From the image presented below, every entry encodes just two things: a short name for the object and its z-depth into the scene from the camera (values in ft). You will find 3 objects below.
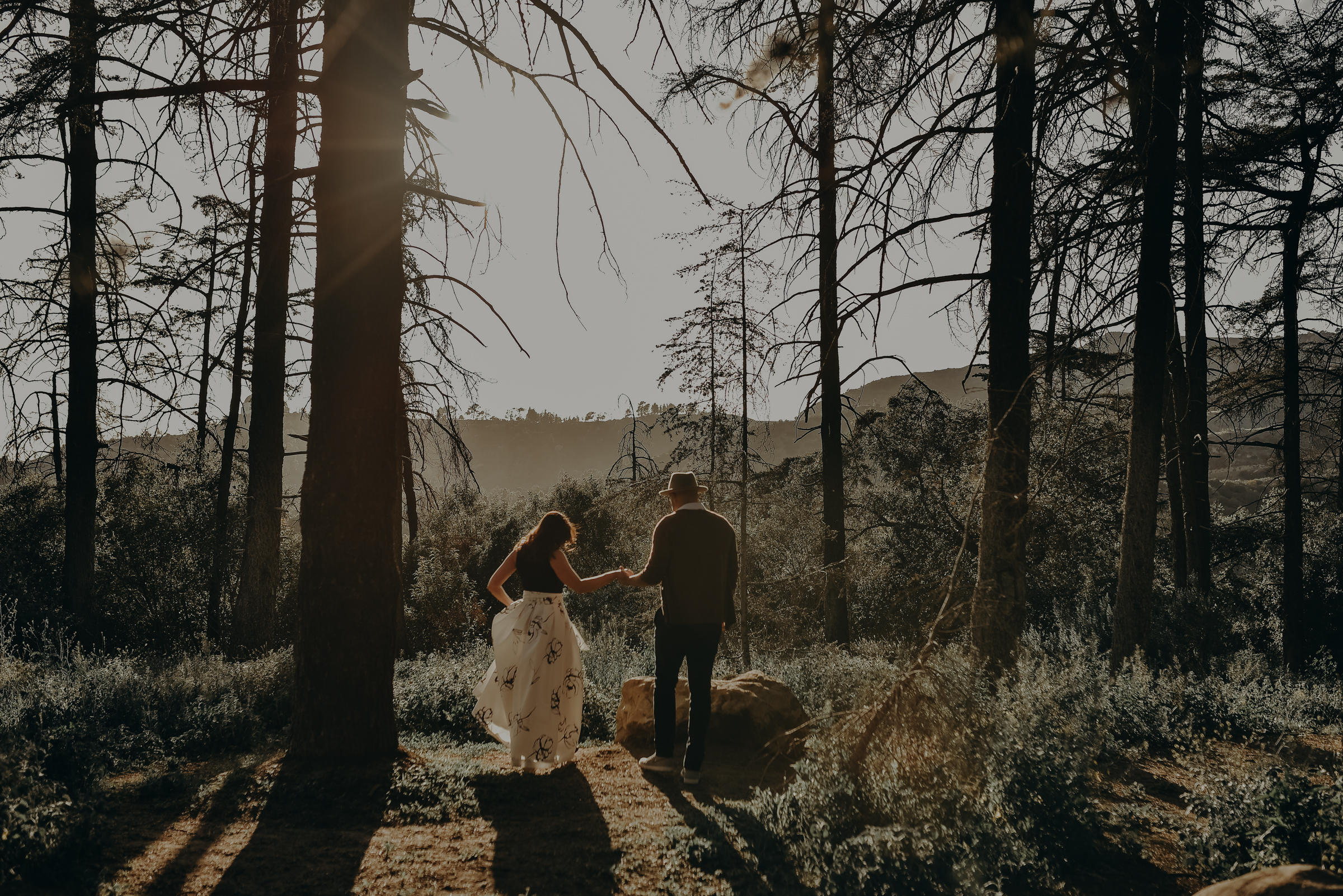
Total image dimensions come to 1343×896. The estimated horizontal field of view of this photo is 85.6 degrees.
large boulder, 19.71
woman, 16.67
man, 16.30
